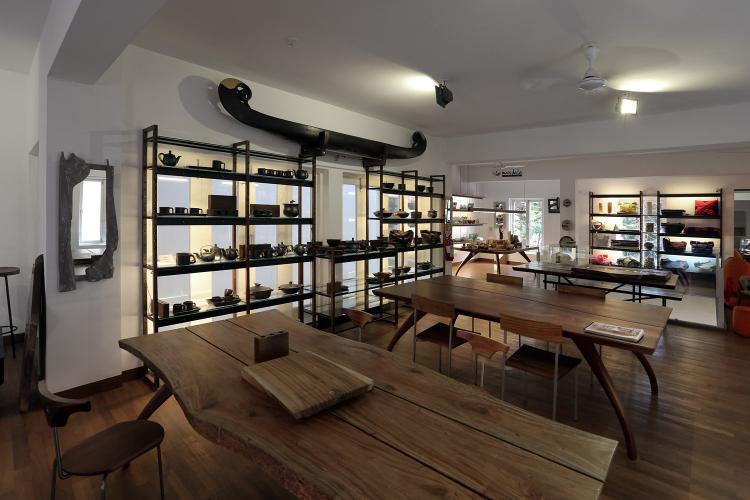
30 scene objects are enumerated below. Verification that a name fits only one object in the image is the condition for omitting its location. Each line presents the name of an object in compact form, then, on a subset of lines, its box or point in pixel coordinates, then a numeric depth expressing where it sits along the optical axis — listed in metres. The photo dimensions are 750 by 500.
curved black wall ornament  3.88
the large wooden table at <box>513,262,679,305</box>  4.68
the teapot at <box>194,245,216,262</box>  3.79
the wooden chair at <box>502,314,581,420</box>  2.67
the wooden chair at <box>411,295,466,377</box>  3.28
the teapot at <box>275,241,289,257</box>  4.41
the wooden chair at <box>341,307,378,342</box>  3.14
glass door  11.12
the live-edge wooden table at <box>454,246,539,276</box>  8.37
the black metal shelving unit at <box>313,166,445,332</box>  5.00
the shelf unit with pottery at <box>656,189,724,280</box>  7.31
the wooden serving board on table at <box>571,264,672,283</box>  4.77
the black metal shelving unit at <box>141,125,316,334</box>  3.42
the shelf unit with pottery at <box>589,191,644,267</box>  8.15
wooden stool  3.79
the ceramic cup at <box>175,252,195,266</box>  3.60
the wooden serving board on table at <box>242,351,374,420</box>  1.35
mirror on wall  3.07
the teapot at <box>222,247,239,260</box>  3.91
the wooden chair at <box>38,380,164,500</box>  1.54
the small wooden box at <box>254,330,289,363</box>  1.77
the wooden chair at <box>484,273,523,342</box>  4.34
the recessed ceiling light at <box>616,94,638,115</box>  4.17
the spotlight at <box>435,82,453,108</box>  4.10
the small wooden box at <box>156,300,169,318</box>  3.43
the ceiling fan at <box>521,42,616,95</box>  3.28
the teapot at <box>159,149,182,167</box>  3.48
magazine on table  2.44
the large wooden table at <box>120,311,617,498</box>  1.02
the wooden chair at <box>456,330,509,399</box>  2.86
